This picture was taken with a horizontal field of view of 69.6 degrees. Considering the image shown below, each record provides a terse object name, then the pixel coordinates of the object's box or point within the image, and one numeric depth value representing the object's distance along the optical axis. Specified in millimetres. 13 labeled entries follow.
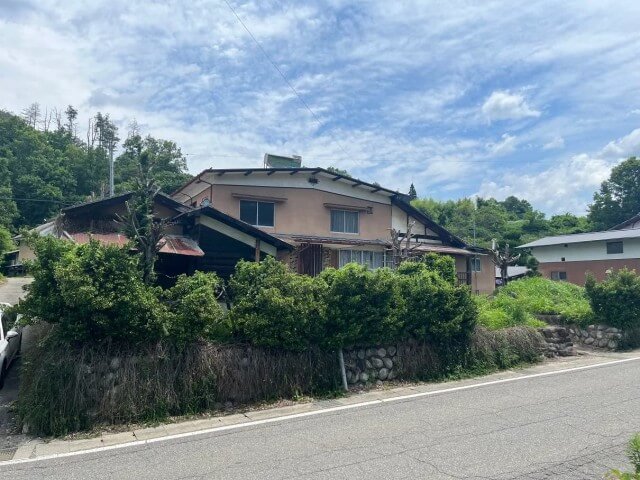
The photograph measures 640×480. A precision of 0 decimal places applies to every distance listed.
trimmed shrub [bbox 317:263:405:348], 9516
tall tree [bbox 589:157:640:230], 52469
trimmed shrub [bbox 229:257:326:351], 8727
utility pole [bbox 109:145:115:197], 27522
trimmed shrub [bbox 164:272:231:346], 7980
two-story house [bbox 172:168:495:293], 19797
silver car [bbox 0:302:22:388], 9359
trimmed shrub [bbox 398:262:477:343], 10766
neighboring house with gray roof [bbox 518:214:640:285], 34438
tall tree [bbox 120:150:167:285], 8578
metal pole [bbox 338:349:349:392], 9508
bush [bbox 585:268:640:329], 15617
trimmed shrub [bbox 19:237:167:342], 7133
